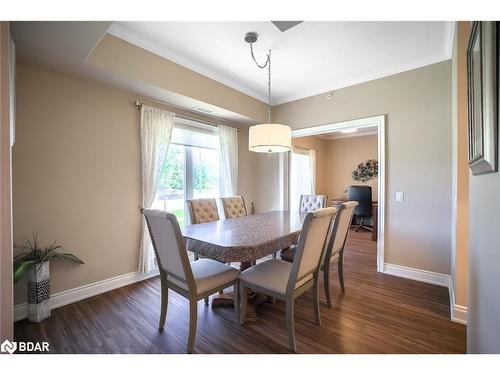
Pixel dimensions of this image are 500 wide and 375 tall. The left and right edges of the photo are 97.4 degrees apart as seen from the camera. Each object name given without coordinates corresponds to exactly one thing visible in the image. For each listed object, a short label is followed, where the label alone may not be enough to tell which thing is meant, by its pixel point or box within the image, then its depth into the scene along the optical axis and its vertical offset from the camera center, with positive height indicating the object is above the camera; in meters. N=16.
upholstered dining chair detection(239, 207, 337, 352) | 1.52 -0.70
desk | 4.52 -0.79
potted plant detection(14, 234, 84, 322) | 1.86 -0.79
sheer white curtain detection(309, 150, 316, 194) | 6.11 +0.59
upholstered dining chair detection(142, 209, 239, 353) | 1.48 -0.68
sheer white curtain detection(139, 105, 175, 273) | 2.70 +0.39
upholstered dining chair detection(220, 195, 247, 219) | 3.06 -0.28
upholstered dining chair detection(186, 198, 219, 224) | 2.64 -0.29
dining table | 1.54 -0.41
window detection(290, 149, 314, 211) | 5.93 +0.37
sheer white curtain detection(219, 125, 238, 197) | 3.69 +0.45
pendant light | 2.25 +0.53
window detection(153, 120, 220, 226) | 3.10 +0.28
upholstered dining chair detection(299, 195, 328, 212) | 3.21 -0.24
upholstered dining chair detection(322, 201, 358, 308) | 2.02 -0.49
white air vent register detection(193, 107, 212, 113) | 3.11 +1.12
